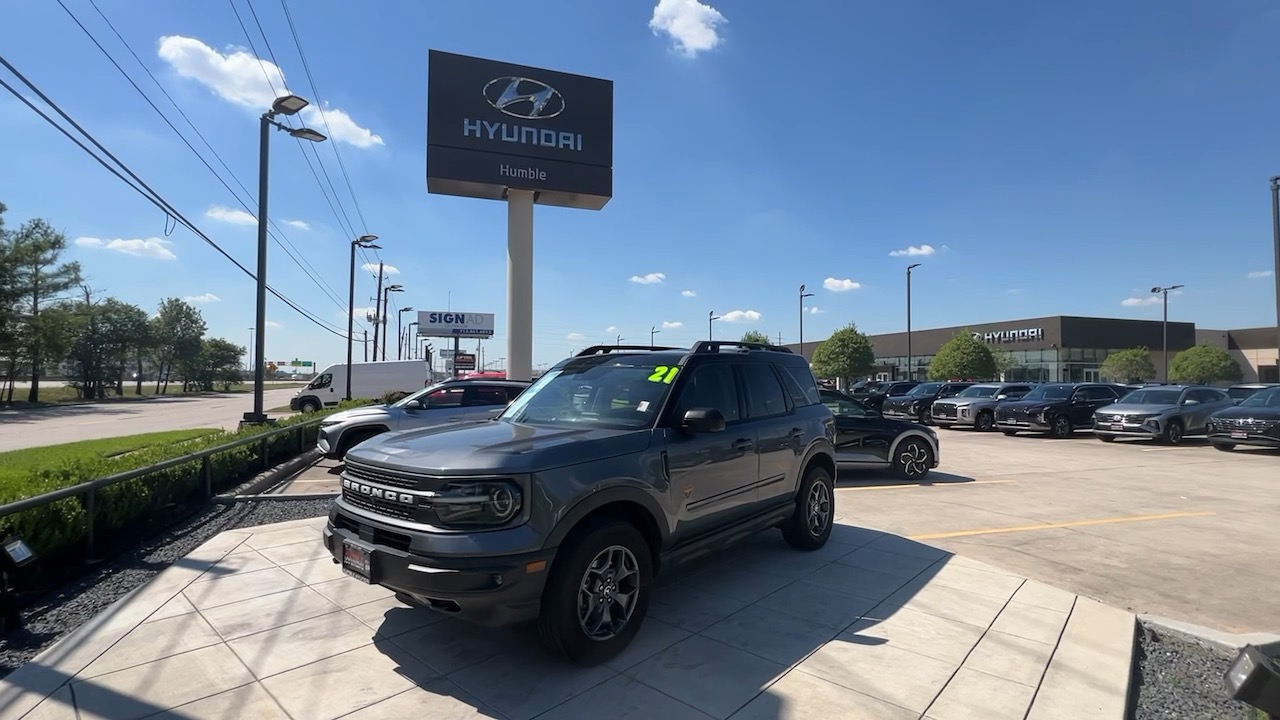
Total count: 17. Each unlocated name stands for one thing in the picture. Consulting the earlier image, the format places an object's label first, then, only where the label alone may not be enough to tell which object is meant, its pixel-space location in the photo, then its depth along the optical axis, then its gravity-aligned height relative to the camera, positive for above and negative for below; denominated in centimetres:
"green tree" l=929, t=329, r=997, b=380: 5009 +110
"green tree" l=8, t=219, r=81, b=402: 3862 +528
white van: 2877 -54
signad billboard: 5311 +399
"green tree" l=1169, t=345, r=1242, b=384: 4847 +72
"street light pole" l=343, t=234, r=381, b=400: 2756 +360
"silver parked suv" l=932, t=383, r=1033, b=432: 2097 -107
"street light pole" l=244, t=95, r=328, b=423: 1290 +300
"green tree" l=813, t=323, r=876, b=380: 5400 +155
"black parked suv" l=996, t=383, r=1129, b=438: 1906 -107
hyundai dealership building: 5578 +298
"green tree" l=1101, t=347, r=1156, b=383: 5097 +80
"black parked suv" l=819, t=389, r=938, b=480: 1062 -119
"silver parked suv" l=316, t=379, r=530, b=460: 1091 -72
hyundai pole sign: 2111 +825
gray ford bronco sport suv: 329 -73
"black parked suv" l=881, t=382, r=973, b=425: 2462 -114
